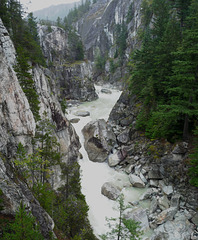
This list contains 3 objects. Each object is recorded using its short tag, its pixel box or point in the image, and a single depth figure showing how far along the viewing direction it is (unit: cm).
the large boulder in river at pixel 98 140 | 2556
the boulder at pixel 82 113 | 3830
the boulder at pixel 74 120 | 3510
